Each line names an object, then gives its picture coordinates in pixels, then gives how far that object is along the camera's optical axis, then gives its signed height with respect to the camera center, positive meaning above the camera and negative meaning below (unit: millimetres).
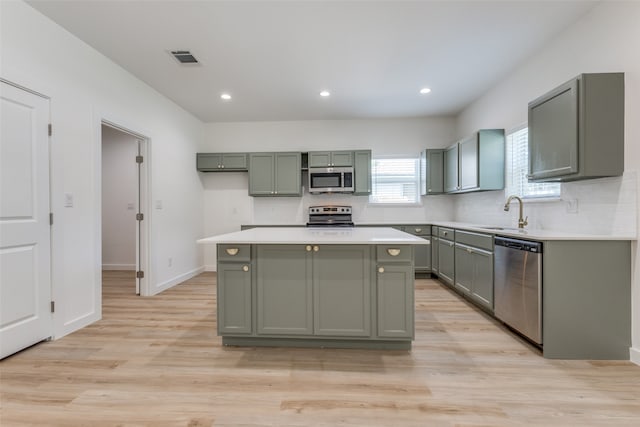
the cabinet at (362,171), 4922 +684
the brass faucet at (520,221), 2966 -127
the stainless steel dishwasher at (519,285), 2197 -662
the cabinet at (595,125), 2080 +637
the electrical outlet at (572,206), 2481 +30
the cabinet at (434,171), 4840 +672
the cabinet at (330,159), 4945 +903
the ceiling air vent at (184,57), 2951 +1679
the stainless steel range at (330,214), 5078 -83
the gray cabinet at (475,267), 2902 -666
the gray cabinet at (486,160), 3619 +660
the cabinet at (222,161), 5086 +893
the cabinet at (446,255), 3863 -673
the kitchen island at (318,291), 2182 -653
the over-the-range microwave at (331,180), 4895 +526
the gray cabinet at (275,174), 4996 +646
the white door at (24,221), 2125 -92
